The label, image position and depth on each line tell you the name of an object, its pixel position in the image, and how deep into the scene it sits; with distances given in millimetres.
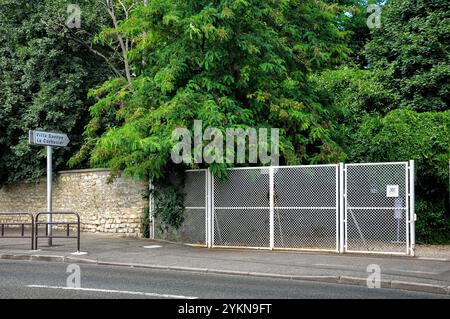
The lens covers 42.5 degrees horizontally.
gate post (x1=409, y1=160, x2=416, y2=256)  13609
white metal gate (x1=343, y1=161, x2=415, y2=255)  13805
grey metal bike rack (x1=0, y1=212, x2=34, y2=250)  18047
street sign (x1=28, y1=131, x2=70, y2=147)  15891
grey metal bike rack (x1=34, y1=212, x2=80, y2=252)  15052
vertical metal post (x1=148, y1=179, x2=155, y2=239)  18656
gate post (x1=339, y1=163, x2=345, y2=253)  14531
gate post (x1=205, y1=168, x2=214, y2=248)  16578
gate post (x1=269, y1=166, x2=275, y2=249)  15508
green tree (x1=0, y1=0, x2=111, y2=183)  23328
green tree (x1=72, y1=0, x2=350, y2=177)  15547
